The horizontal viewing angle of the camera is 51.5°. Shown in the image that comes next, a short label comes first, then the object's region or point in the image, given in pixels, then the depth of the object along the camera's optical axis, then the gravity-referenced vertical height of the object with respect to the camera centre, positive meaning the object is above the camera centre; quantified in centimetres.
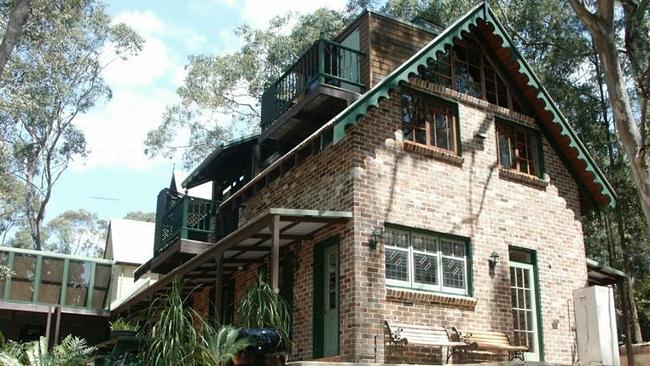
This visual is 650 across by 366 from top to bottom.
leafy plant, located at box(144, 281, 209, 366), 843 +27
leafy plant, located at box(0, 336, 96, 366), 983 +7
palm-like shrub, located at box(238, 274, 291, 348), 907 +69
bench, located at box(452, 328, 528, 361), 1096 +38
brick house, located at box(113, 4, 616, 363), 1091 +302
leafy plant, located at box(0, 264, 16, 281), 1666 +212
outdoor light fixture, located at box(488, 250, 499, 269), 1224 +187
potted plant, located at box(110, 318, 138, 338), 1336 +66
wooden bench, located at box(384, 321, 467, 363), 1041 +43
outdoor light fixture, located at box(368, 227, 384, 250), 1076 +197
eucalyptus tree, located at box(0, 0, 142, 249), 2502 +1139
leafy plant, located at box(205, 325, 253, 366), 832 +21
